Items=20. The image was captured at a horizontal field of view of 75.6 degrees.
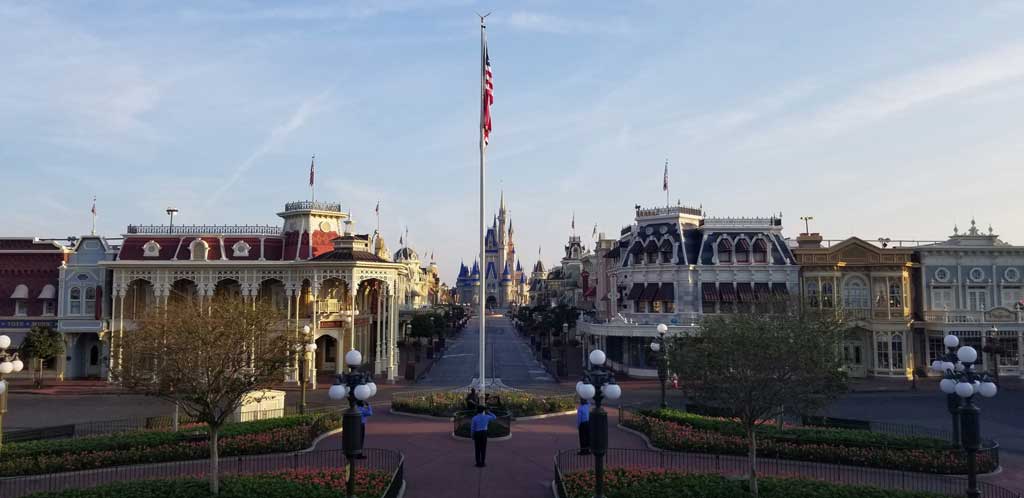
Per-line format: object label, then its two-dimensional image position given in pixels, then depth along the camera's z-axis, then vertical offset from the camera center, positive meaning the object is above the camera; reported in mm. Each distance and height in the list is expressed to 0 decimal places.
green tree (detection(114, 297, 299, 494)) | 14703 -1415
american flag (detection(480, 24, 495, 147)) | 26578 +8005
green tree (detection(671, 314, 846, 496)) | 14422 -1755
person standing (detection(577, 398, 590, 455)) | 18900 -3783
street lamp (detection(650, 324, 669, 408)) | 23797 -2369
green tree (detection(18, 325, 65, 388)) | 36875 -2484
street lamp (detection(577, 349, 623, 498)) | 13094 -2240
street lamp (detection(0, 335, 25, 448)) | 17344 -1742
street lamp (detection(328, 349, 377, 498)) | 13211 -2346
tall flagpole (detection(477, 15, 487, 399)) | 26719 +8108
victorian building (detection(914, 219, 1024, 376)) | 40312 +659
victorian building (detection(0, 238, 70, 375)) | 40875 +781
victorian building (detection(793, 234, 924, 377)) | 39625 -270
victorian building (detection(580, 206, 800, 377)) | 41438 +1275
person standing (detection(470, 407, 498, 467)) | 17969 -3772
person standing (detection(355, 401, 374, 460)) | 20312 -3524
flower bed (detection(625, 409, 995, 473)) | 17578 -4448
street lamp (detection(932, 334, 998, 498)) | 13523 -2228
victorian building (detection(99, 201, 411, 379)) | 39688 +1632
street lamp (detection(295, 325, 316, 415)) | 24462 -2346
